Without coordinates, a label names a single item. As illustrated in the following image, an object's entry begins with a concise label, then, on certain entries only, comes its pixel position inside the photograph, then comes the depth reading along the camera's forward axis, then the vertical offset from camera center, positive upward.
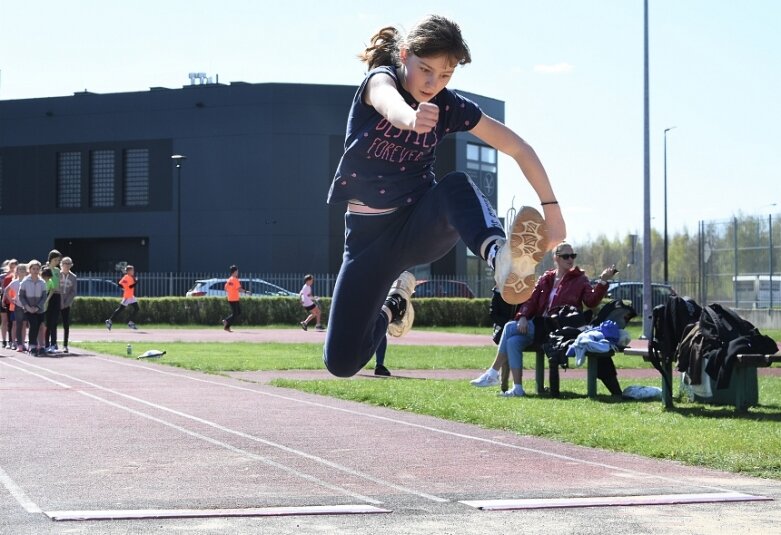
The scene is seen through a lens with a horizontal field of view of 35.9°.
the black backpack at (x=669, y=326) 12.80 -0.12
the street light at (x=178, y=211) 57.06 +4.84
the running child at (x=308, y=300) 37.97 +0.42
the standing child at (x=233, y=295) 36.75 +0.55
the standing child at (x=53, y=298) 23.20 +0.27
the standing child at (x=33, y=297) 23.22 +0.28
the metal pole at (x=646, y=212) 32.00 +2.78
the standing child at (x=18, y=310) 24.91 +0.03
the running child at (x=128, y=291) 36.72 +0.66
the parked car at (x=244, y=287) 45.96 +0.96
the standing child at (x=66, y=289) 23.75 +0.45
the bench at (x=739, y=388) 12.70 -0.78
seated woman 14.16 +0.17
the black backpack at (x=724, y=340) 12.41 -0.26
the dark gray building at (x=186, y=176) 58.19 +6.88
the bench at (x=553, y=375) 14.06 -0.74
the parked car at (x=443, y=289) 46.47 +0.97
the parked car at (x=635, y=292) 45.70 +0.89
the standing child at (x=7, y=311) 26.11 +0.01
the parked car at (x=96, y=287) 48.03 +0.99
